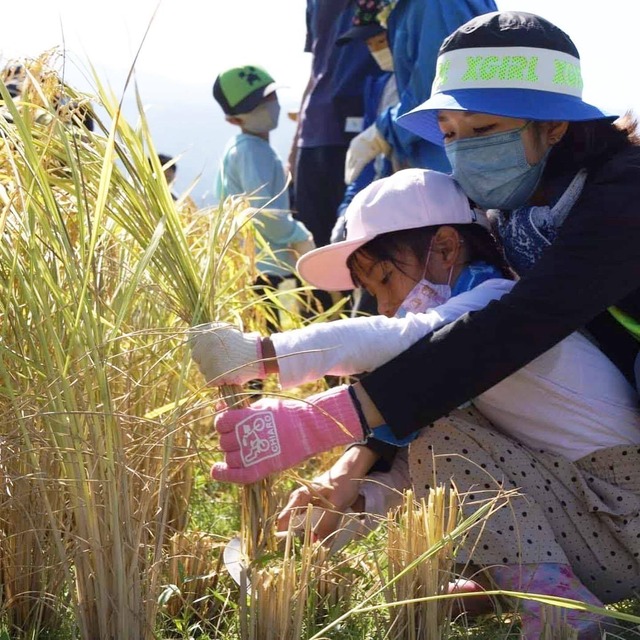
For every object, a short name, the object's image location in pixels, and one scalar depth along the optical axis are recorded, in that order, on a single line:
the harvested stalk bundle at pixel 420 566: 1.69
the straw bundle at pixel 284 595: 1.62
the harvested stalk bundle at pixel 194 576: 1.95
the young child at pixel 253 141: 4.38
